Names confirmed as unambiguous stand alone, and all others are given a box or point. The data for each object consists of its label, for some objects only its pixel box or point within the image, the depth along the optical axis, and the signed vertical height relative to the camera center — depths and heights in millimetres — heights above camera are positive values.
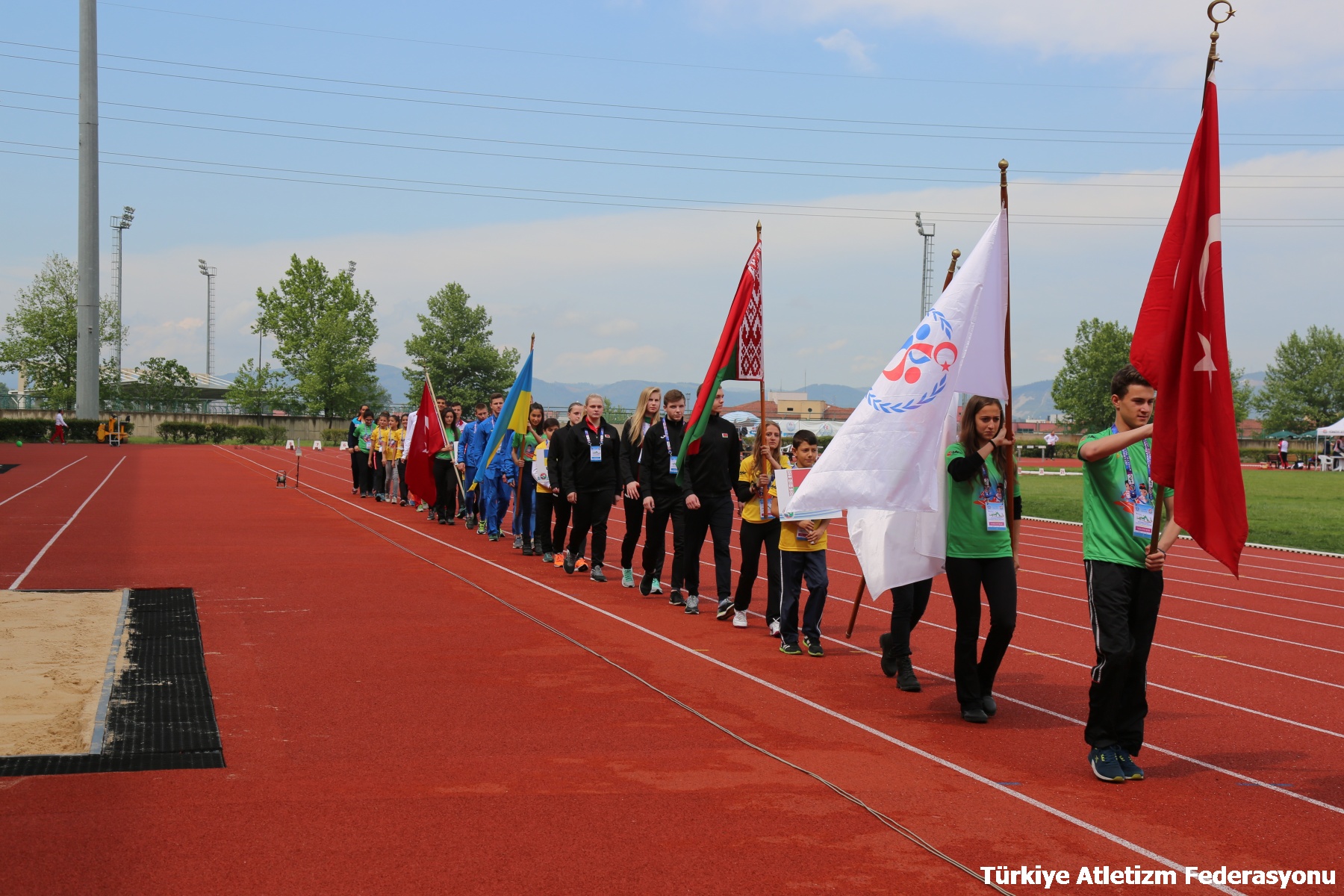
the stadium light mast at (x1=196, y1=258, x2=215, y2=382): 99562 +8671
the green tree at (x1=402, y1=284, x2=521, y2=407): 98438 +6036
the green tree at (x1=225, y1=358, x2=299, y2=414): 82188 +1926
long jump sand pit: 6125 -1649
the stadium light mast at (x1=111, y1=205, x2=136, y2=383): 85312 +14481
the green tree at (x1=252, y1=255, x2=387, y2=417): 78250 +5886
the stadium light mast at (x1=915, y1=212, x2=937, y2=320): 51188 +7335
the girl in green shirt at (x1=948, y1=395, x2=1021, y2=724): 6844 -658
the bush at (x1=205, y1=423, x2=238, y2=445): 68688 -777
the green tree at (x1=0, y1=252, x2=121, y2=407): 69750 +4508
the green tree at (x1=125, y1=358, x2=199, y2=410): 78438 +2186
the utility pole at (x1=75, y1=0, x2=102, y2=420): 45906 +8020
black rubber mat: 5688 -1678
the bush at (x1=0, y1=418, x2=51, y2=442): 54125 -661
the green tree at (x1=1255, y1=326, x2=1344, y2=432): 99688 +4771
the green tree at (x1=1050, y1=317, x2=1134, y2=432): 92062 +4874
